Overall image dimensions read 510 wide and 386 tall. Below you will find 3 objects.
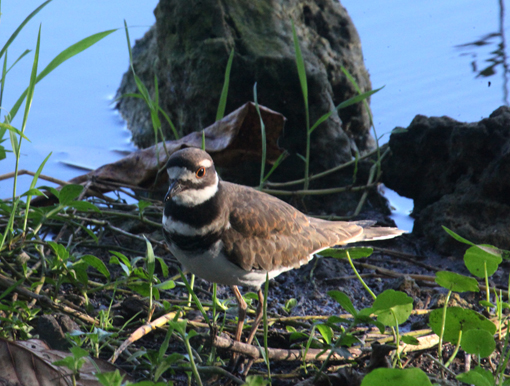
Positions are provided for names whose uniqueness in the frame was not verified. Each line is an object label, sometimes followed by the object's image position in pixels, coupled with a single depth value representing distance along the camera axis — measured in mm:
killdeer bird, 6391
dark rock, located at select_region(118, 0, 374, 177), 10922
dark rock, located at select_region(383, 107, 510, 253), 8727
